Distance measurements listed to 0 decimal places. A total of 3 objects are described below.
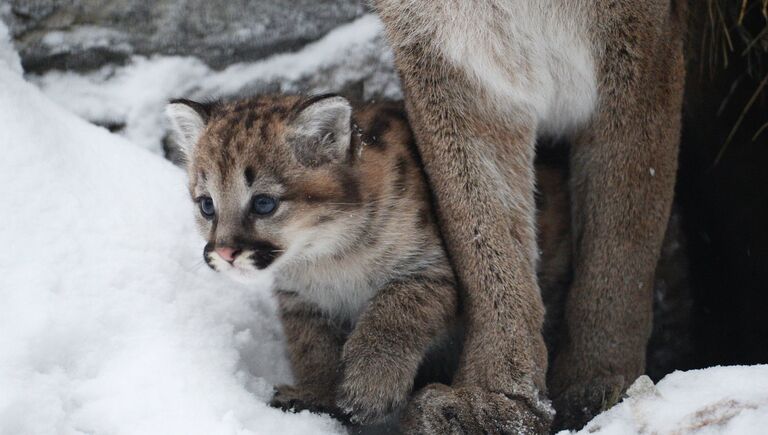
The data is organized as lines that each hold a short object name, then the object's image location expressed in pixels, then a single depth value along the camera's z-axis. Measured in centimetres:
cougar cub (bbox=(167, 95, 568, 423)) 870
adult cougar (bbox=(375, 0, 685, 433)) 910
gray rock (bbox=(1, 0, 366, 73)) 1173
